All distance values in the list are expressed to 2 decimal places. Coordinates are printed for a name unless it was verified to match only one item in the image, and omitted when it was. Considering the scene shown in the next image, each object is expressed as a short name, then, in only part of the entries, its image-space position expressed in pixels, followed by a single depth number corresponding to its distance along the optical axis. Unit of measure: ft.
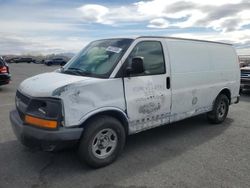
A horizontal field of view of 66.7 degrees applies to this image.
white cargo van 8.57
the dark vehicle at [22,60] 151.49
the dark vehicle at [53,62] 117.74
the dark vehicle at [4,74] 26.31
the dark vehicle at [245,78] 25.80
